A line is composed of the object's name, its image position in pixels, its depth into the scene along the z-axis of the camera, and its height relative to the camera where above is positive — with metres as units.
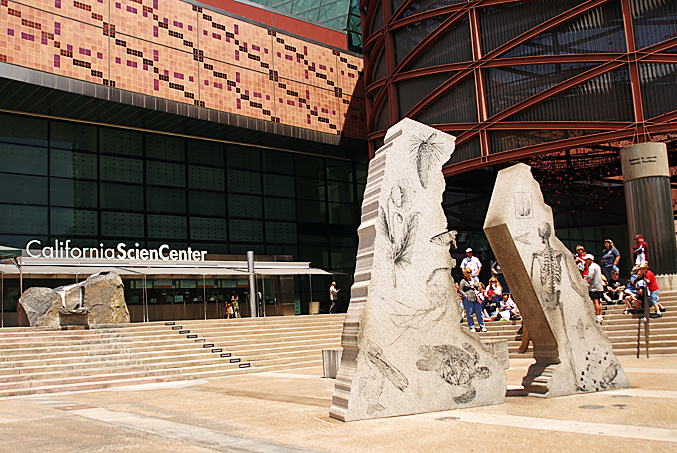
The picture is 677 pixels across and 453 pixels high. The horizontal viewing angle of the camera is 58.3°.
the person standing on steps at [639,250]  15.38 +1.15
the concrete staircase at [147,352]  14.16 -0.90
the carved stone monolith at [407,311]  6.61 -0.05
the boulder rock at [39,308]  18.98 +0.60
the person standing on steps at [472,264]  15.69 +1.02
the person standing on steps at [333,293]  29.68 +0.88
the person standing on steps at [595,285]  14.42 +0.28
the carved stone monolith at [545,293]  7.87 +0.08
